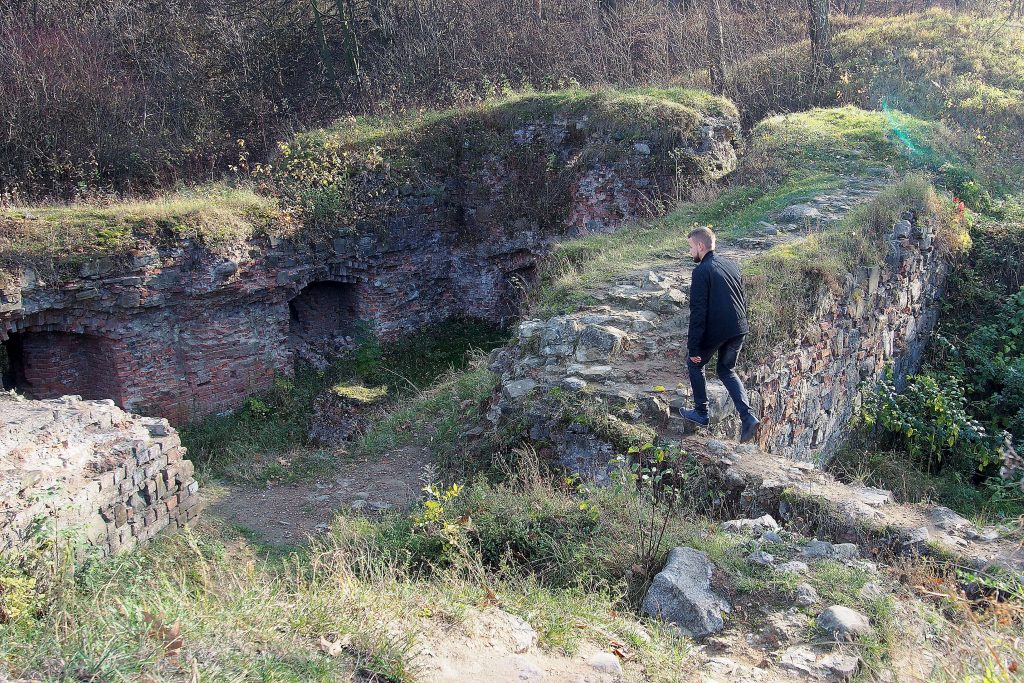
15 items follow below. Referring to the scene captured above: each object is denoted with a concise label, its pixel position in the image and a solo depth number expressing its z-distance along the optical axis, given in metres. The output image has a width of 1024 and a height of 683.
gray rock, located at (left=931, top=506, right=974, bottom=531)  4.66
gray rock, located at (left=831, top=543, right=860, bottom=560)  4.20
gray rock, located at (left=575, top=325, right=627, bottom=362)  6.27
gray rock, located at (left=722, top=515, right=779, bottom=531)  4.52
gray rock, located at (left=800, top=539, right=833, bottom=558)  4.18
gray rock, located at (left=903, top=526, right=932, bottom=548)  4.39
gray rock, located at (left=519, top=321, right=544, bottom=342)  6.88
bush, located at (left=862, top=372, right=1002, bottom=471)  7.10
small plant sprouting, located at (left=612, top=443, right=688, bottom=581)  4.03
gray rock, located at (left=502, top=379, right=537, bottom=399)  6.07
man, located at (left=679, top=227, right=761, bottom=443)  5.28
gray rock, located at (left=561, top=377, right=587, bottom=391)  5.84
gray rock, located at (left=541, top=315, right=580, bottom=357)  6.43
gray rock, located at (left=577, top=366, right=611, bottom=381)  6.00
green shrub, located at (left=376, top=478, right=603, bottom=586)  4.16
